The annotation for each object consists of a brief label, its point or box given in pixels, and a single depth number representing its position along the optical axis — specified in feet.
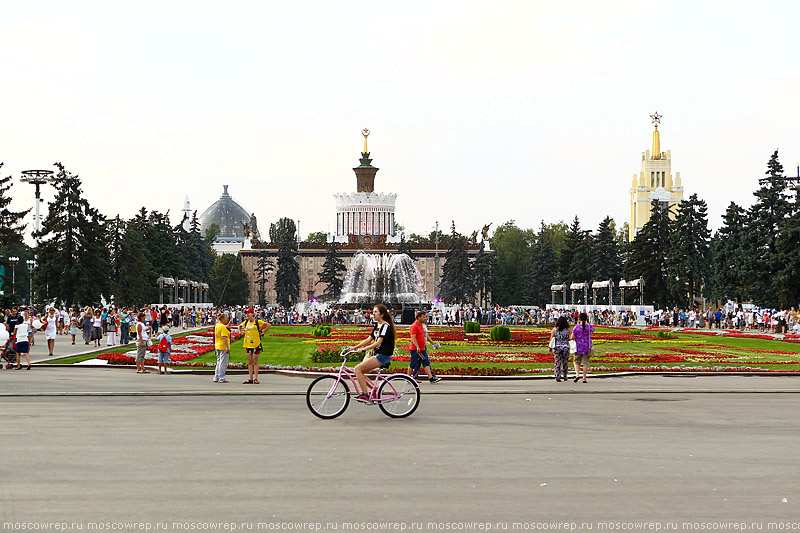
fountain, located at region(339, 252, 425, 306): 331.36
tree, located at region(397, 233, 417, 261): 508.12
